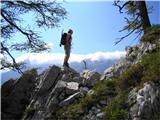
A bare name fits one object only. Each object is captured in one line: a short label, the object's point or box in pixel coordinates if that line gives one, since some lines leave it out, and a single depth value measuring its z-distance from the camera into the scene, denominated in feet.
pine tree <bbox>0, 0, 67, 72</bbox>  31.62
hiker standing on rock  36.96
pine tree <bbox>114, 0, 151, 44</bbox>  38.78
